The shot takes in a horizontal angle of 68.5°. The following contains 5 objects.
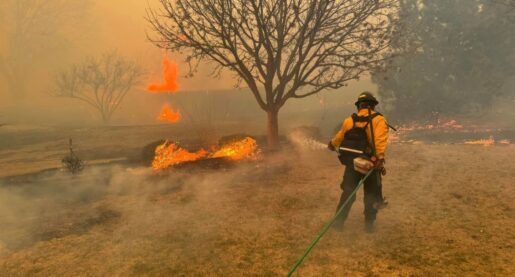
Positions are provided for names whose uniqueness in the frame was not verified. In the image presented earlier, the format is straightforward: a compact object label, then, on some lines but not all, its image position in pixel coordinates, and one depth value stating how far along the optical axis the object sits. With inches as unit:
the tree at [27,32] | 1857.8
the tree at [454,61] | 1011.3
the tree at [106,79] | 1240.8
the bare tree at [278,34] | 451.2
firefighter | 218.5
